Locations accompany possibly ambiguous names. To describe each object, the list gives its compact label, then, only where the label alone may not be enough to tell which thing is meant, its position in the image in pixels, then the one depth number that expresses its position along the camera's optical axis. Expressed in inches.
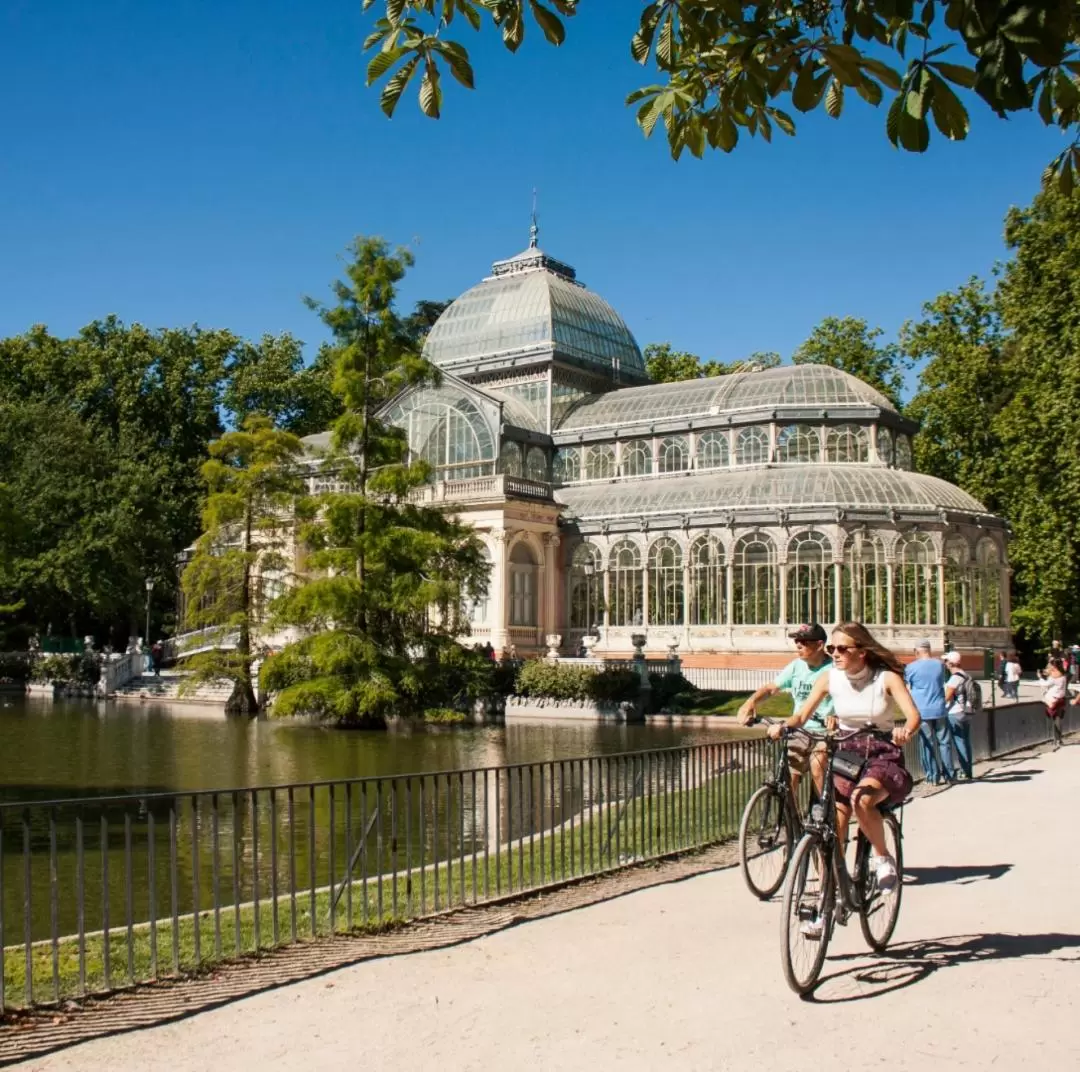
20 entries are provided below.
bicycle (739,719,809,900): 327.3
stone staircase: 1546.5
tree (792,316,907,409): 2305.6
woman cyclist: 277.9
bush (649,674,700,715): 1318.9
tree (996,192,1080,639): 1461.6
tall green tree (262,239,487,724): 1152.8
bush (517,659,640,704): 1332.4
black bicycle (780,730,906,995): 246.2
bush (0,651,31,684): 1851.6
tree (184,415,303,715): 1318.9
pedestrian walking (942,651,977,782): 631.2
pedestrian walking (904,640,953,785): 591.8
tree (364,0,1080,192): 165.5
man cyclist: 347.3
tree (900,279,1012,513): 1857.8
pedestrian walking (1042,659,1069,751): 837.2
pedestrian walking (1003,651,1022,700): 1321.4
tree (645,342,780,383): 2514.8
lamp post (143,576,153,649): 2001.7
